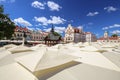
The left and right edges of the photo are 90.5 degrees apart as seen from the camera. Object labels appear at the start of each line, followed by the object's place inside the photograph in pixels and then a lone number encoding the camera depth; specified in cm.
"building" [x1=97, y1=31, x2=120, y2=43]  4251
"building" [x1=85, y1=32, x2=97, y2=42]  4566
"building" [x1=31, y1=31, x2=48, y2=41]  3687
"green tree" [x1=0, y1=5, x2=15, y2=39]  1304
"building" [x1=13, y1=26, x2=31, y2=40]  3271
